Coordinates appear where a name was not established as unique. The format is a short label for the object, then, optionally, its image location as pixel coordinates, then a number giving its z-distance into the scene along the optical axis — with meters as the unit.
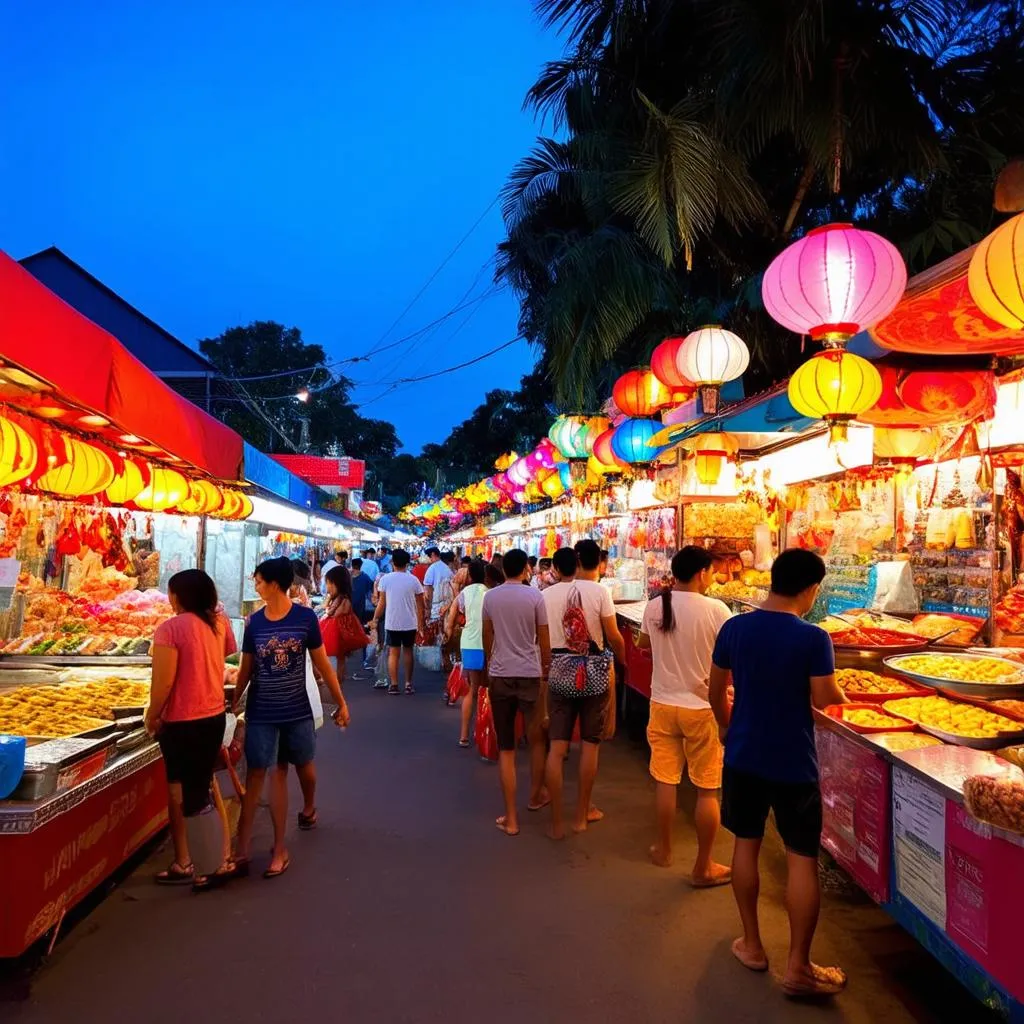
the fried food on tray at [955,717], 4.03
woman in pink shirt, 4.34
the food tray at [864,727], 4.17
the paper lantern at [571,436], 10.65
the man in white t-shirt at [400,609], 10.70
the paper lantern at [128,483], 7.09
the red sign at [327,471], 22.22
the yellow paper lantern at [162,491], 7.89
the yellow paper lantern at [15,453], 4.79
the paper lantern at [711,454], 8.54
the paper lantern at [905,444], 6.22
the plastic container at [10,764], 3.51
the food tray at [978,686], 4.51
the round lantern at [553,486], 13.27
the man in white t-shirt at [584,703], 5.44
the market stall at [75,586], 3.59
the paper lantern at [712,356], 6.79
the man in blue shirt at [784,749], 3.46
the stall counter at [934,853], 2.85
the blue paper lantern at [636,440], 8.80
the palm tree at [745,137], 8.95
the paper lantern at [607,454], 9.41
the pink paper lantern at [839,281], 4.59
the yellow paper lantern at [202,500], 9.09
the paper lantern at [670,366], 7.10
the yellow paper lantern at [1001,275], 3.31
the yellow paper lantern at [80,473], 5.88
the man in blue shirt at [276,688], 4.74
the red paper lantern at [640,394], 8.20
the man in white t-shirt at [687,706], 4.67
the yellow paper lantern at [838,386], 5.24
